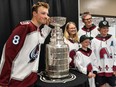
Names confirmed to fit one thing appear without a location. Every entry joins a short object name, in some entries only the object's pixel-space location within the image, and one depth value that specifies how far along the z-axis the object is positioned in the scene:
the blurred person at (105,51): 1.33
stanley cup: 1.06
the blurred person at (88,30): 1.40
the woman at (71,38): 1.28
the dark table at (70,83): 0.99
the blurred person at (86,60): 1.21
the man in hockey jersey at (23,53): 0.94
